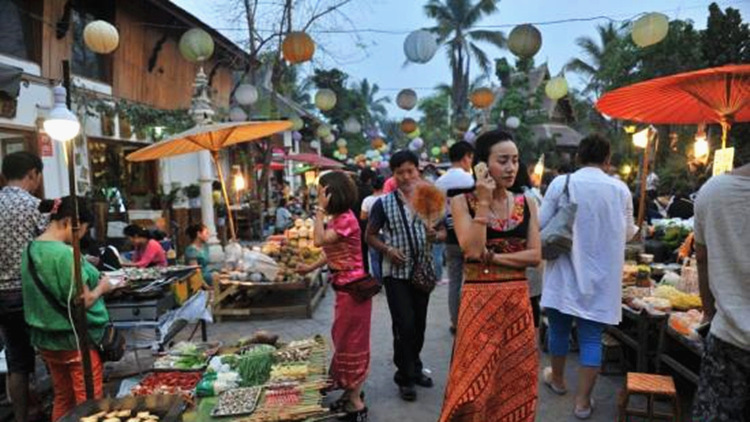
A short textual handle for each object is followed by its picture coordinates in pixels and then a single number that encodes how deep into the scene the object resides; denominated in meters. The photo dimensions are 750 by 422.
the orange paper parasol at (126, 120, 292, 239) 6.04
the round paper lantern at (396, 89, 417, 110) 14.41
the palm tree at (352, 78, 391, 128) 60.53
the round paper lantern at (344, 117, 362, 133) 16.42
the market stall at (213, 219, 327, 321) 6.83
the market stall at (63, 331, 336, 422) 2.96
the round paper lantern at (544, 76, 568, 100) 11.94
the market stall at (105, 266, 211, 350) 4.17
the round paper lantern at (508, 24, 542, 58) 8.25
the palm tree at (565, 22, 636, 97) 23.83
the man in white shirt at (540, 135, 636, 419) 3.59
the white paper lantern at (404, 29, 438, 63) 9.41
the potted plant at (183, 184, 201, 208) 12.63
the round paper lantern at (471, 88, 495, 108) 13.56
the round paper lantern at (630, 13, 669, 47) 7.28
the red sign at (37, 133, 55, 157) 7.93
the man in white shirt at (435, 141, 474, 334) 5.23
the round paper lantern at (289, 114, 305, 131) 15.81
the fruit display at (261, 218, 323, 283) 7.14
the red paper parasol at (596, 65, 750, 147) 4.00
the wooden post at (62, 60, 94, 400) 2.85
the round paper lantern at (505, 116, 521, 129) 21.74
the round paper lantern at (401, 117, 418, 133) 18.08
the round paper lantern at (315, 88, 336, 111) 11.98
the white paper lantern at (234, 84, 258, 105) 10.43
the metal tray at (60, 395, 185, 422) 2.82
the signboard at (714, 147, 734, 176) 4.12
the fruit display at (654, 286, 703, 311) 4.00
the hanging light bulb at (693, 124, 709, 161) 7.13
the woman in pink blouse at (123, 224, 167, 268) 5.98
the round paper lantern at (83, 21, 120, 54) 7.28
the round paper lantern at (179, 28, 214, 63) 8.58
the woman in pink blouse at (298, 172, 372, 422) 3.67
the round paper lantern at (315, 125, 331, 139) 21.38
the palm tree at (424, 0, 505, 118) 31.98
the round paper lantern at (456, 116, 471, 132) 19.88
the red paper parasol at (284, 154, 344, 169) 18.23
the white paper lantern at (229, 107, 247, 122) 14.29
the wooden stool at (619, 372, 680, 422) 3.14
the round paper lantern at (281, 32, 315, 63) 8.45
